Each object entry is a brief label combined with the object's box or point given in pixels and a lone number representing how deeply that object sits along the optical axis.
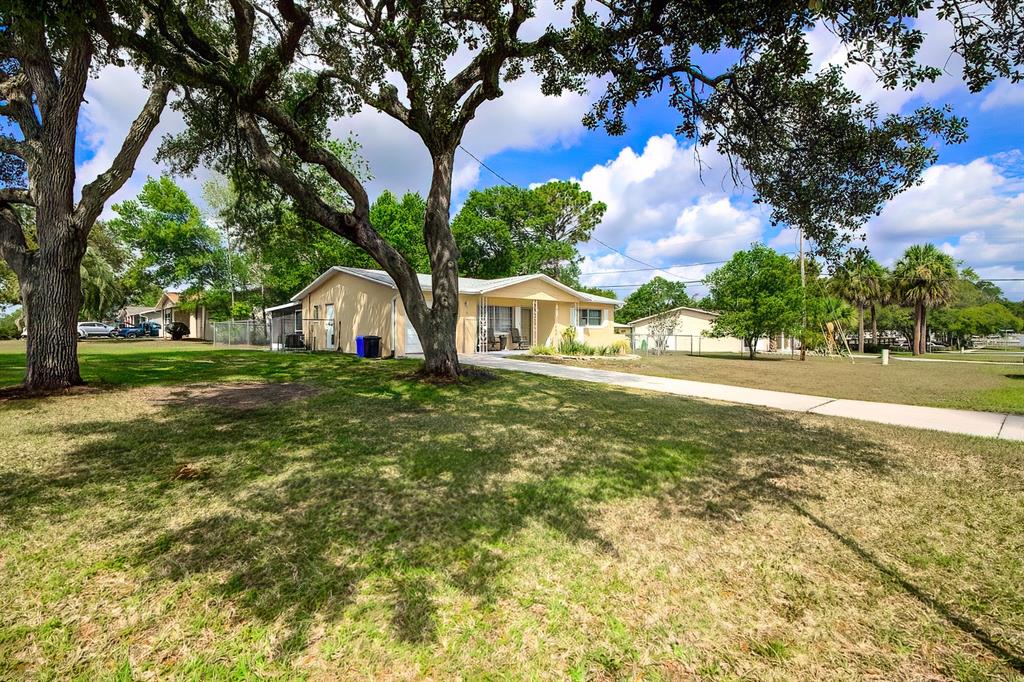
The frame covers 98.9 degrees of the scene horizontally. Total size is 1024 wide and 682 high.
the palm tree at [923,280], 33.09
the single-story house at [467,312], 18.59
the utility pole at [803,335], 22.50
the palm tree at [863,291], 34.72
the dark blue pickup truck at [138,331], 40.12
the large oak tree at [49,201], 8.26
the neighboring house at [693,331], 38.25
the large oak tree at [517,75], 5.90
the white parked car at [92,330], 38.16
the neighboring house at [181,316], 37.88
